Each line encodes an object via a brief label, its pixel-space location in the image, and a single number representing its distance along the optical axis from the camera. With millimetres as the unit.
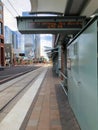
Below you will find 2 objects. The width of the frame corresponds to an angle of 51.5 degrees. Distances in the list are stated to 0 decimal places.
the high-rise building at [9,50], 42704
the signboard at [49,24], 4556
